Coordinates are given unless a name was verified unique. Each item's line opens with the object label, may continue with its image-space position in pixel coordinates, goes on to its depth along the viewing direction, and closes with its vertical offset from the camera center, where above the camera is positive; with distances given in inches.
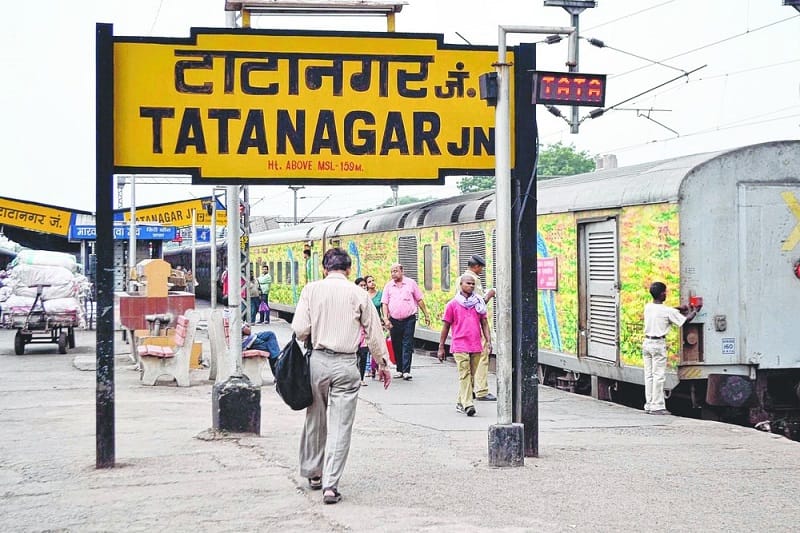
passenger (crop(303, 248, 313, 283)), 1161.5 +28.9
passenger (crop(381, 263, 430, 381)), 634.2 -13.4
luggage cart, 826.8 -23.7
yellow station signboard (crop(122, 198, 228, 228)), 1353.3 +100.5
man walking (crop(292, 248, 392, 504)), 281.1 -18.6
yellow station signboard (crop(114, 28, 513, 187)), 337.1 +59.5
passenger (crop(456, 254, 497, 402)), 513.0 -36.6
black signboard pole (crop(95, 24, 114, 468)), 330.3 +18.0
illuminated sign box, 343.3 +65.2
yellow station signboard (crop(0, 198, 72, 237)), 1318.9 +93.3
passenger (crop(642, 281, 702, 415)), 458.9 -19.2
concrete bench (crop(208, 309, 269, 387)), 538.8 -33.1
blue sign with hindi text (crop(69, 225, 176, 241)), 1232.8 +69.8
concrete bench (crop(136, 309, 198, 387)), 604.4 -38.5
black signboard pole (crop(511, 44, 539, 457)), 349.4 +10.9
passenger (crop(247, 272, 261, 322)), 1111.6 -6.6
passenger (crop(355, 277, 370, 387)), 588.9 -37.1
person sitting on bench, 536.7 -26.1
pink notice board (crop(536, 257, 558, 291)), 577.6 +8.5
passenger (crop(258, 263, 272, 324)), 1170.0 +6.3
